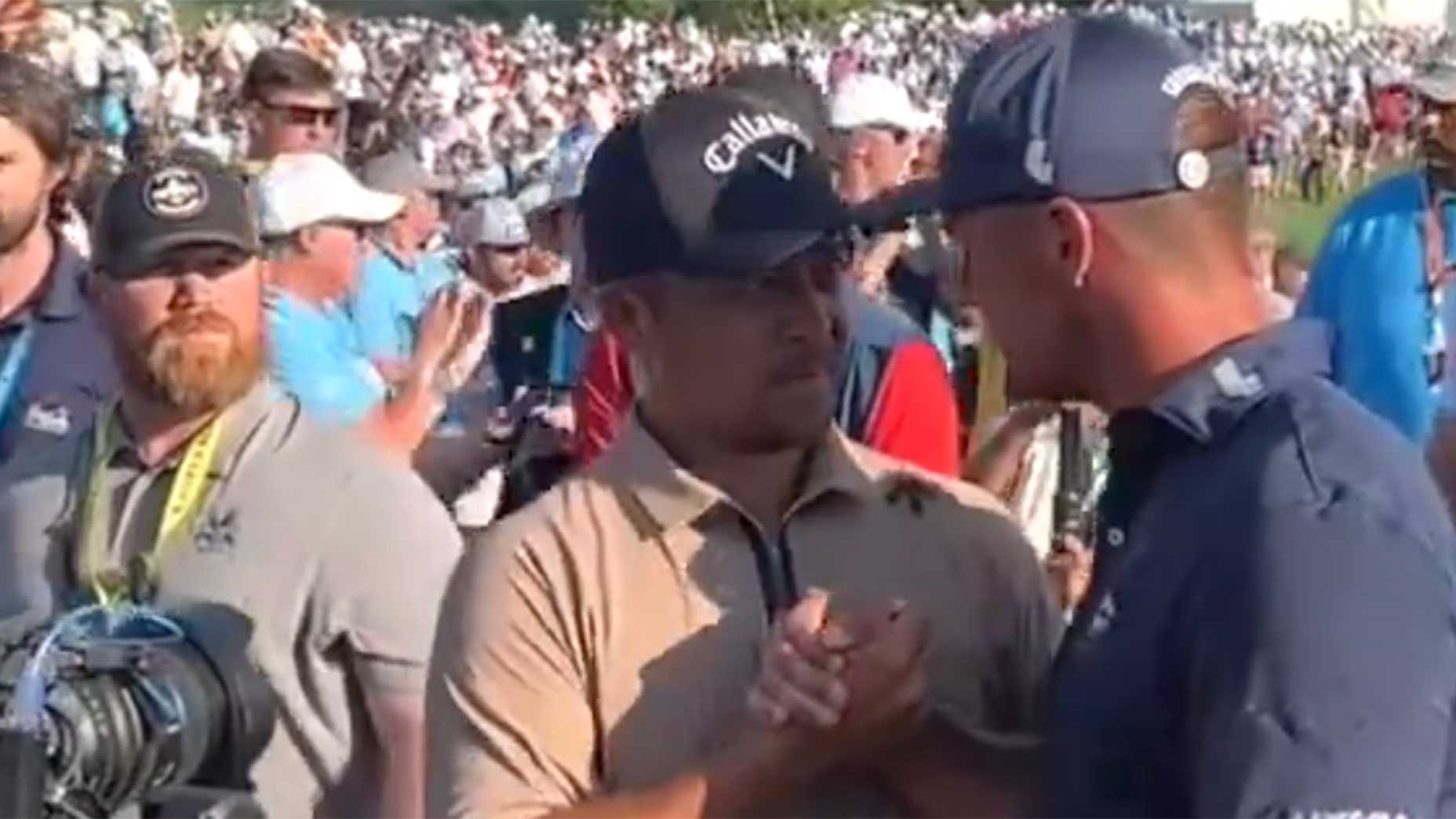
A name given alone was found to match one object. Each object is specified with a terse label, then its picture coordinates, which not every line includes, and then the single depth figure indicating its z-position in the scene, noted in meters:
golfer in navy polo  2.52
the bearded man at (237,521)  4.33
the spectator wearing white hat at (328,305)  6.55
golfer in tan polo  3.27
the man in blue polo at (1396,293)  6.02
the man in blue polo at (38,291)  5.20
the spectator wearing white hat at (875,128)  8.28
